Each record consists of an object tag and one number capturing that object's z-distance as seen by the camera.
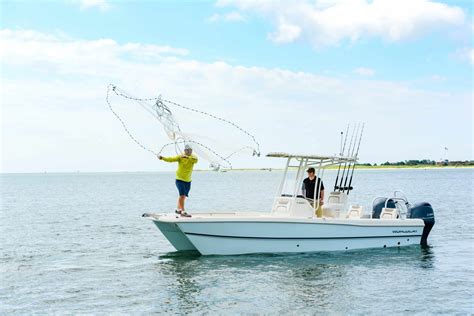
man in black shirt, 18.86
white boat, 17.36
